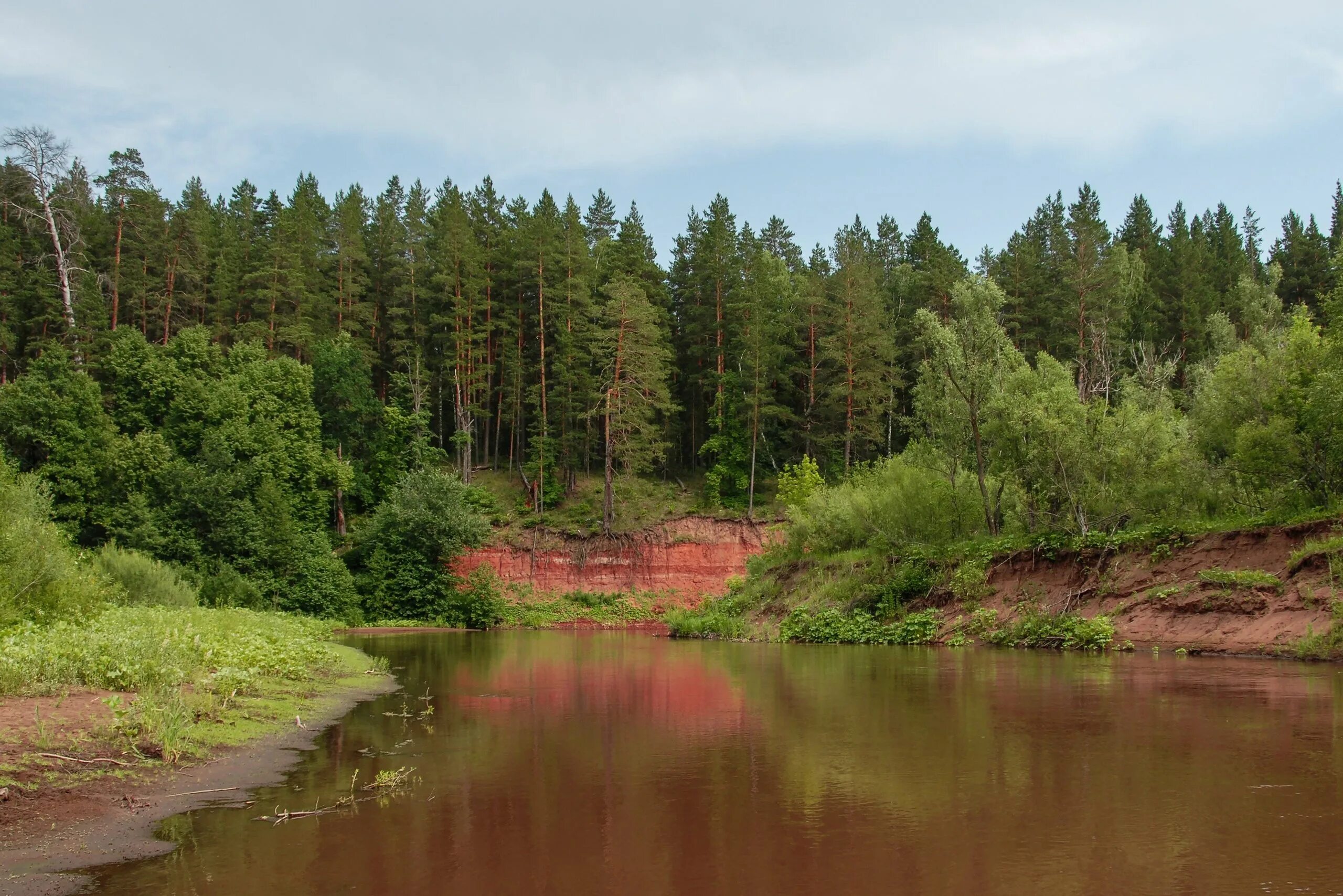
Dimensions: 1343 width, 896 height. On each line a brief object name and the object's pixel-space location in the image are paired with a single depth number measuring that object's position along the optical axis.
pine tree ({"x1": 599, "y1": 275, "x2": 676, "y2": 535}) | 56.50
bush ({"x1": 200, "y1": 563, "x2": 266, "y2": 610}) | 43.72
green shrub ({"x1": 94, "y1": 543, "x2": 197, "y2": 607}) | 31.47
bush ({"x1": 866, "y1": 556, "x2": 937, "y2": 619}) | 33.66
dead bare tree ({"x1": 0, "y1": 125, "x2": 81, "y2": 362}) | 52.41
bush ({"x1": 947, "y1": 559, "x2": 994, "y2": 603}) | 31.41
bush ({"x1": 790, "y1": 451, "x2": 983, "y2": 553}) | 37.28
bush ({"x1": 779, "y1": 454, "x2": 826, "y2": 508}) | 54.00
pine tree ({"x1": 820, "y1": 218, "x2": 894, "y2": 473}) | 58.88
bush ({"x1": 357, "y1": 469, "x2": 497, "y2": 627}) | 51.00
